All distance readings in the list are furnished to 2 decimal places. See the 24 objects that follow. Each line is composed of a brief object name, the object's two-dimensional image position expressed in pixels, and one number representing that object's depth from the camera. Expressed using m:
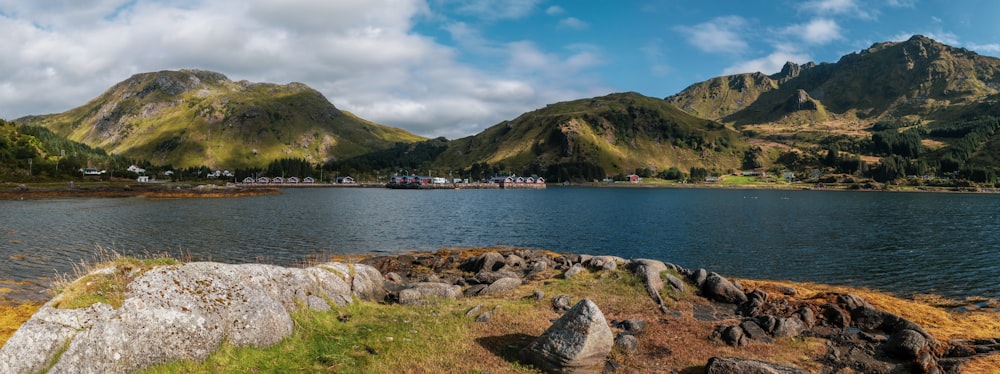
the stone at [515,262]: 43.12
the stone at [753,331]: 23.92
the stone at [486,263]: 42.62
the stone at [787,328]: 24.38
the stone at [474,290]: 32.53
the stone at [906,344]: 21.22
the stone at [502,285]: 32.44
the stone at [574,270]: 36.16
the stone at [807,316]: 27.02
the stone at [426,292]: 27.85
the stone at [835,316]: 27.30
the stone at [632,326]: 24.19
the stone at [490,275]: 36.65
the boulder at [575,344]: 17.38
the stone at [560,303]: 27.39
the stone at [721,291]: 32.28
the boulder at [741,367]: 17.33
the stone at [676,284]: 33.34
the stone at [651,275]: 31.19
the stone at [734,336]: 22.99
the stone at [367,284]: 27.61
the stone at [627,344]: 20.92
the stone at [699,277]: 34.91
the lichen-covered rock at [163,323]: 13.21
